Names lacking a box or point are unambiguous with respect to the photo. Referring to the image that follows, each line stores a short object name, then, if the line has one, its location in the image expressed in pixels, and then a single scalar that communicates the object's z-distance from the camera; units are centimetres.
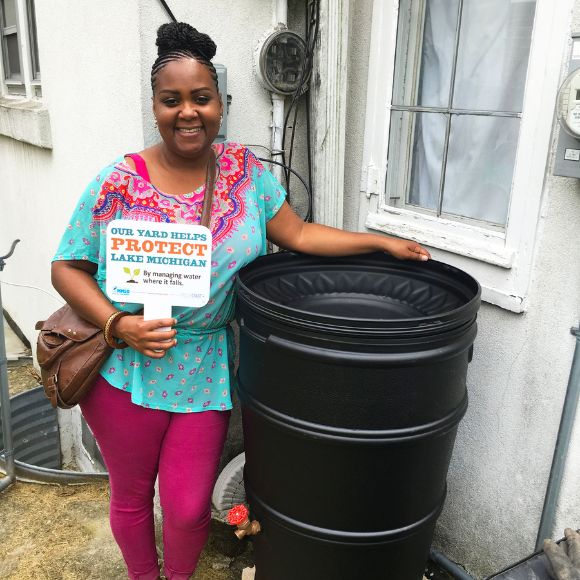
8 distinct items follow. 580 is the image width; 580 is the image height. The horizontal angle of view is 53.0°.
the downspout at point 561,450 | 172
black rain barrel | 147
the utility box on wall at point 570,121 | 148
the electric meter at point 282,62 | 227
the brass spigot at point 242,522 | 184
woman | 166
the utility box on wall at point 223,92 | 215
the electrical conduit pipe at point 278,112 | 229
